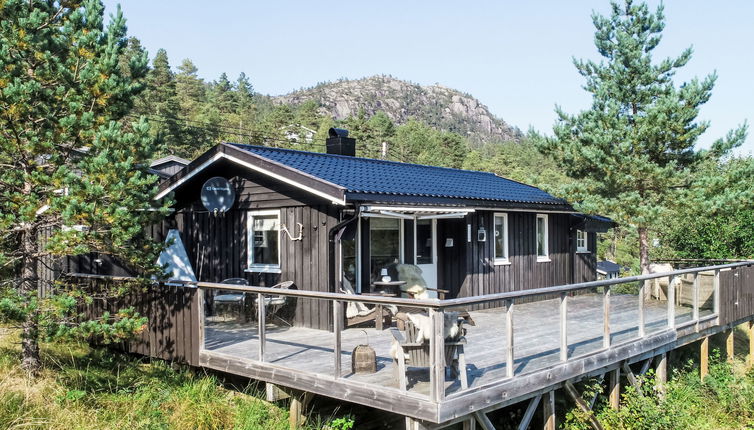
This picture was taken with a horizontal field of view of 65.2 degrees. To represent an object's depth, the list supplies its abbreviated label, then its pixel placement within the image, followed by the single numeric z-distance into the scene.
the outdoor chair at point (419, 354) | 5.54
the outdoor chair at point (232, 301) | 7.38
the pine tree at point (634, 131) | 13.15
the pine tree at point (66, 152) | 6.79
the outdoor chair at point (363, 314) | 8.84
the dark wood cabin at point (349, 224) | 9.26
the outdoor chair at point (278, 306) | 7.58
